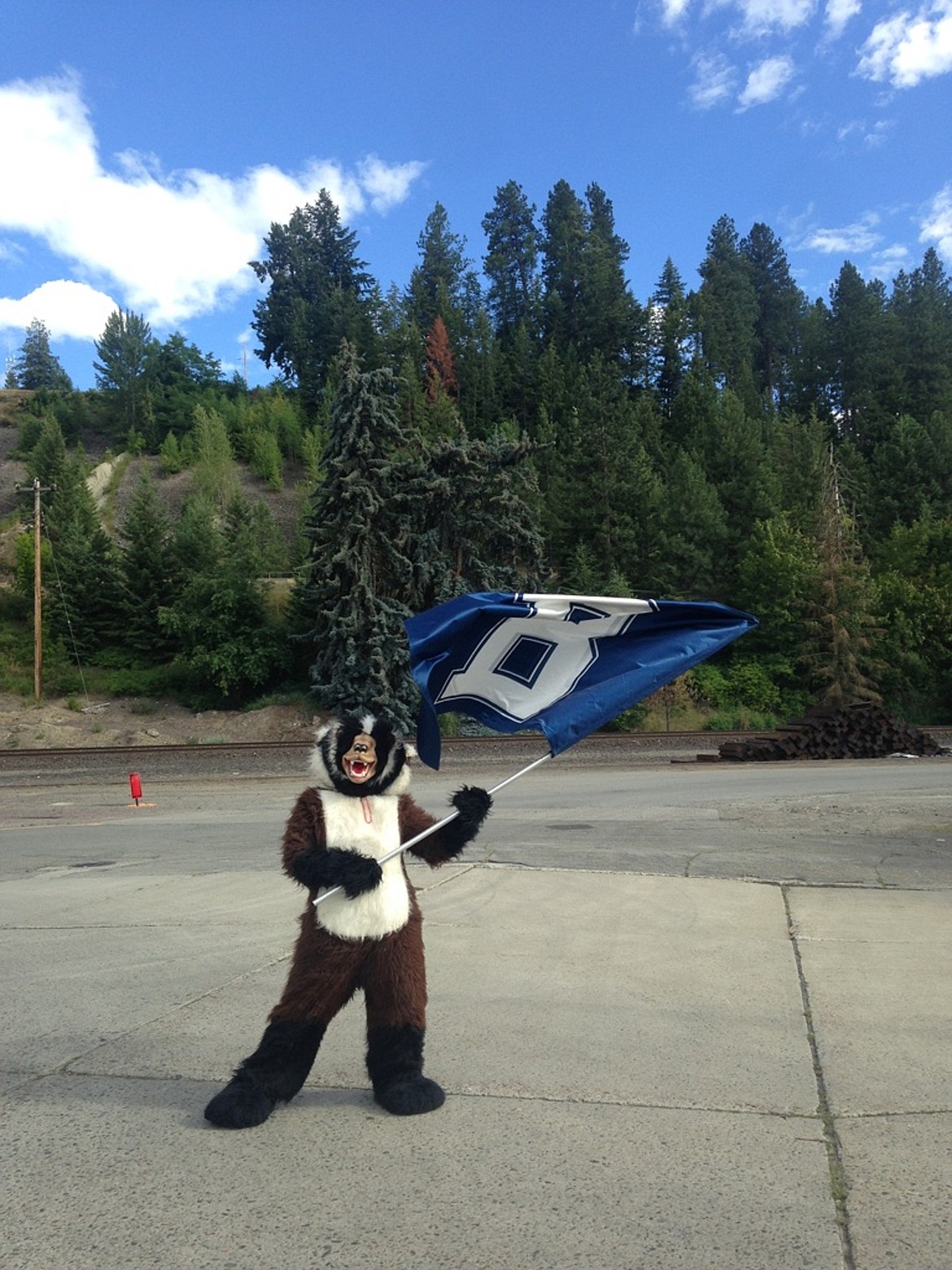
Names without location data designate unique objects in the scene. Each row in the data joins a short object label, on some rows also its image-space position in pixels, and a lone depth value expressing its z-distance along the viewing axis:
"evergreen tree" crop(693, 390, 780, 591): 55.75
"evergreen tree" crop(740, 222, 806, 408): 125.31
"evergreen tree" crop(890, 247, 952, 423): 85.56
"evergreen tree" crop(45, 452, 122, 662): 50.09
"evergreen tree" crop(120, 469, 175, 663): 49.06
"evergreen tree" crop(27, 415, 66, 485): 69.44
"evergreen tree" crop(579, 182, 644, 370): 105.12
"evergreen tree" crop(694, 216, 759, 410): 107.94
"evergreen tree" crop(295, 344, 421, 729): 37.44
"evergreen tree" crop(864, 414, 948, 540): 65.31
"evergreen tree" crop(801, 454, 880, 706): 44.00
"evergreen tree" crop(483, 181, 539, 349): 117.75
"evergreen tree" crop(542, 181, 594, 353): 109.69
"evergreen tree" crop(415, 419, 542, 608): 38.78
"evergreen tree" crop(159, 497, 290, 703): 42.44
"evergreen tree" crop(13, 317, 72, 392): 168.62
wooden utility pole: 42.47
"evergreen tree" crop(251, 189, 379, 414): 109.94
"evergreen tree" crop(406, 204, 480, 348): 108.75
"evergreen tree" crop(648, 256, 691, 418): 104.00
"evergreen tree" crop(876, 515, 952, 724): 46.06
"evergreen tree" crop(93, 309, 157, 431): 109.00
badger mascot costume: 4.46
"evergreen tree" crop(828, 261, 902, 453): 87.06
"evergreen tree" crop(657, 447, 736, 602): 52.62
